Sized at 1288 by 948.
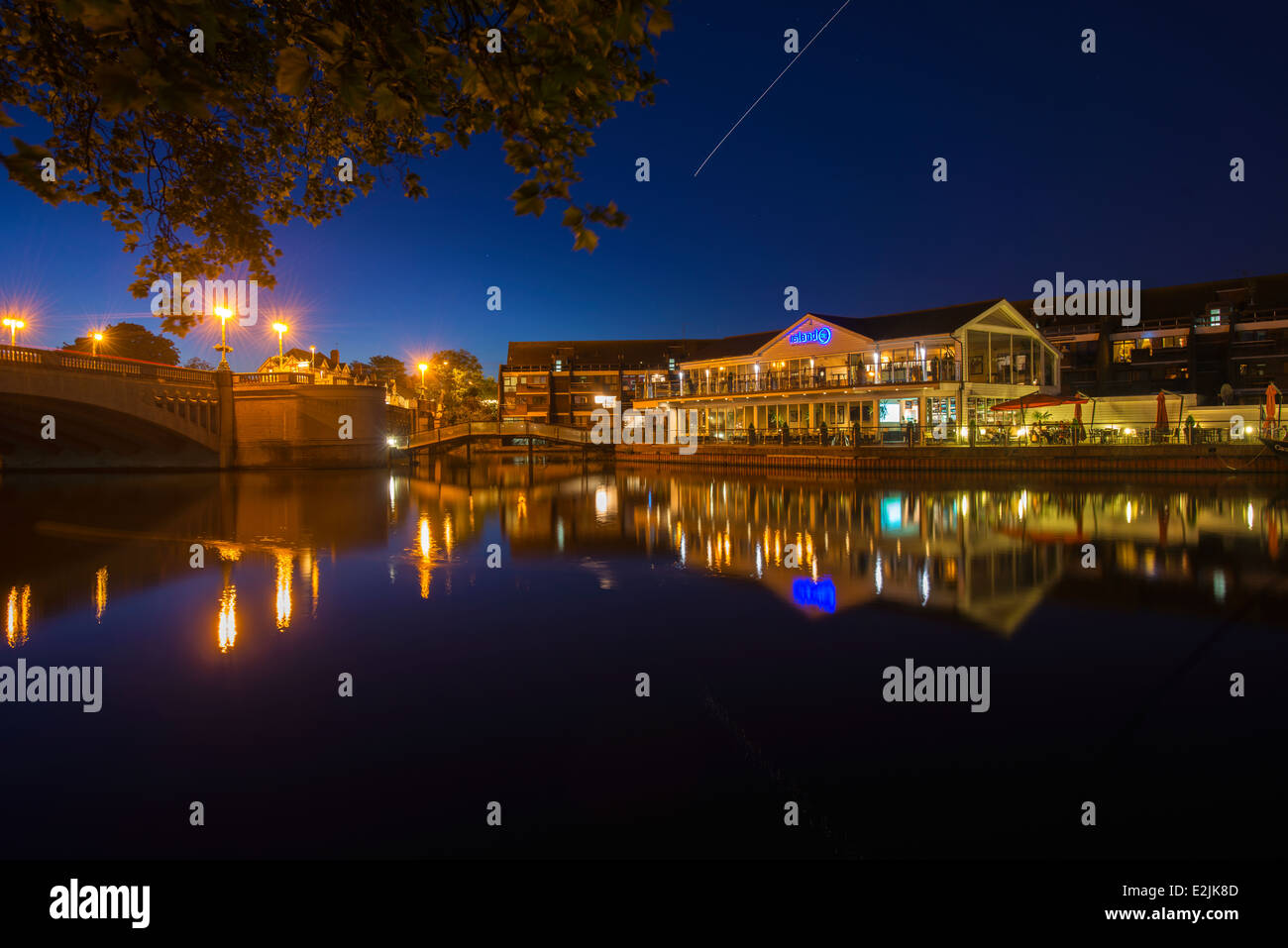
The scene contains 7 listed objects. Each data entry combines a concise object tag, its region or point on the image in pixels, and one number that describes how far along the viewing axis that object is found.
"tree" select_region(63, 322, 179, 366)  80.12
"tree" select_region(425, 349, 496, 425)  76.62
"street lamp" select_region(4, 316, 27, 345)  39.75
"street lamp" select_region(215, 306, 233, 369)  32.06
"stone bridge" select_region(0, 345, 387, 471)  33.44
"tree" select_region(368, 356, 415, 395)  88.41
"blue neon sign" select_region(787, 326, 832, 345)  44.51
